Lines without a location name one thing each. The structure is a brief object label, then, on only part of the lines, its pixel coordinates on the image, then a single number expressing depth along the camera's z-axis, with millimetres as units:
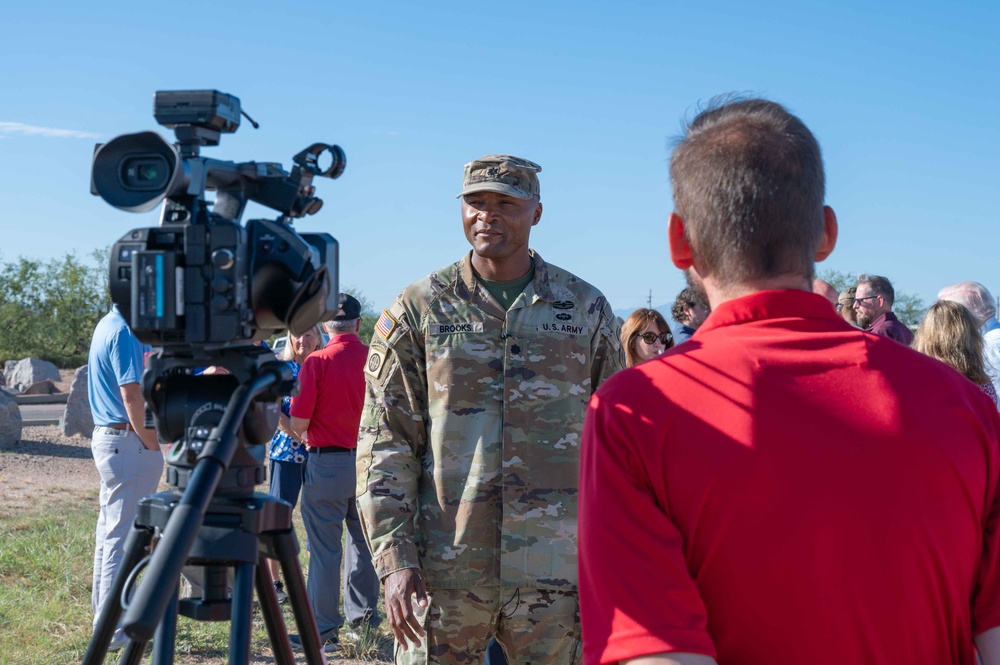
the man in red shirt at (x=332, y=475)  5938
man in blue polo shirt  5137
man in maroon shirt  6845
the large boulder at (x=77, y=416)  14141
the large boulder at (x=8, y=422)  12906
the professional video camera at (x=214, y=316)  1847
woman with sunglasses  6086
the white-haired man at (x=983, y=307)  6059
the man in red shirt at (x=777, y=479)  1372
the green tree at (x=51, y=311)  24500
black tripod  1846
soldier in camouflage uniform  3074
